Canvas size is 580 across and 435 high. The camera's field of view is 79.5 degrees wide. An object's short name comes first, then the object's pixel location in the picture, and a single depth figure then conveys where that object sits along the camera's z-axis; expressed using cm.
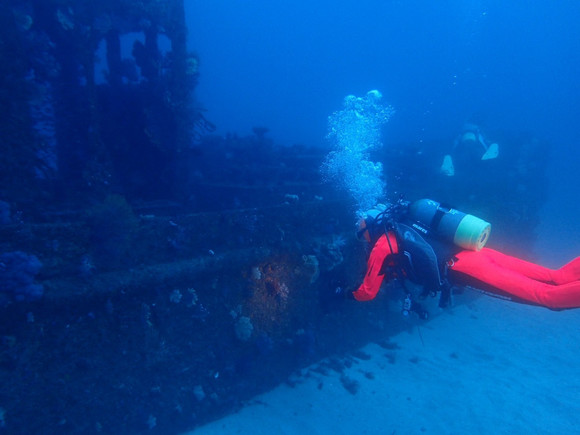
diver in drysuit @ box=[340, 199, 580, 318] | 378
